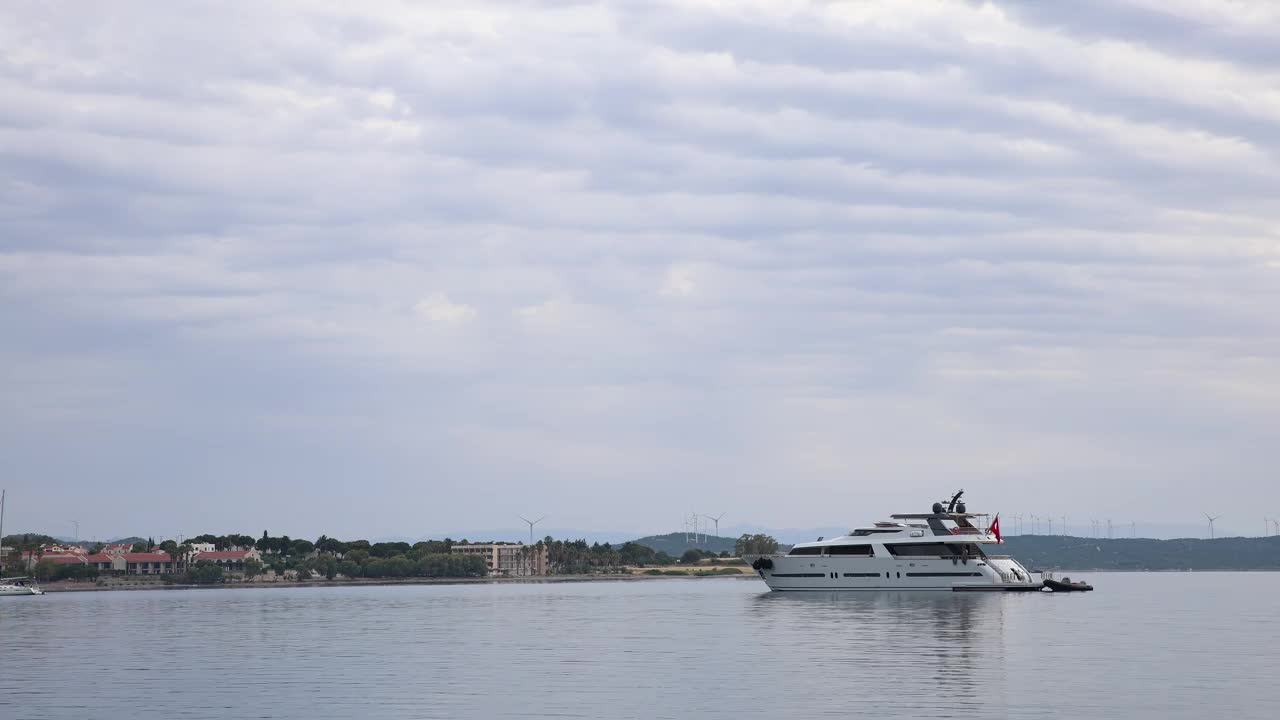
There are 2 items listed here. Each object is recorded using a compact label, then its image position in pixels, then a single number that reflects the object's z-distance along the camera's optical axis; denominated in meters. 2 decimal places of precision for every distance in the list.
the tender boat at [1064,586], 156.25
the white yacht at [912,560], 144.75
